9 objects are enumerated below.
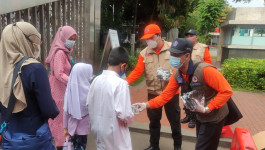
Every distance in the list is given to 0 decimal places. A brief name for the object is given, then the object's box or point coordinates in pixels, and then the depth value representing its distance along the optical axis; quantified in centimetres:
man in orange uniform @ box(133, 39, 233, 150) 223
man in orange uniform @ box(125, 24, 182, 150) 324
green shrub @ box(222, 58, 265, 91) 856
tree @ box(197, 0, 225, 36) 1427
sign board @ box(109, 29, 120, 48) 474
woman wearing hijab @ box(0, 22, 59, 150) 173
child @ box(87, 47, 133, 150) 200
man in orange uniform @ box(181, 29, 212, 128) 434
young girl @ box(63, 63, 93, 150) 250
